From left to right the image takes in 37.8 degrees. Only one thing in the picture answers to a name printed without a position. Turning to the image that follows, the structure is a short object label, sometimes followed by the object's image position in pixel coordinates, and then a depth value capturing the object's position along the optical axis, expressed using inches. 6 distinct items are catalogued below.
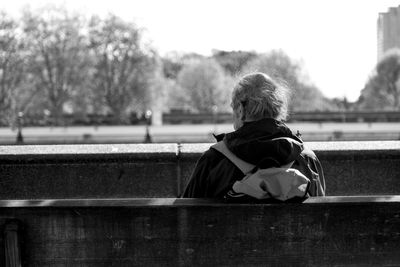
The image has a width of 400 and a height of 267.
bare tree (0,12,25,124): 1742.1
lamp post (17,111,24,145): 1286.0
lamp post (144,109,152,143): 1236.5
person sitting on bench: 105.9
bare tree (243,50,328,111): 2544.3
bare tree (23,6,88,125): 1932.8
